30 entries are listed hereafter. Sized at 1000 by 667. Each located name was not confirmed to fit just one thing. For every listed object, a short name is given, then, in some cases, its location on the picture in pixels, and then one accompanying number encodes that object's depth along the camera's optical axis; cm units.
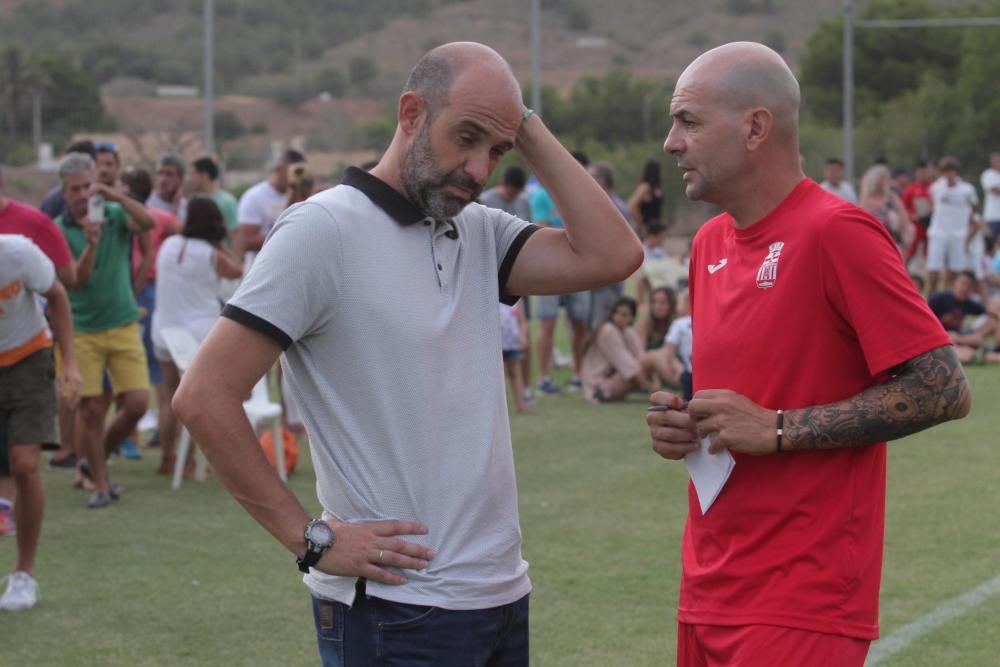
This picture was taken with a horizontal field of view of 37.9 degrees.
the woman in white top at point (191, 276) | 1036
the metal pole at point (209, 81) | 1989
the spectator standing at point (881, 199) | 1923
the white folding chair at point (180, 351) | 1007
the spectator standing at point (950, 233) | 2111
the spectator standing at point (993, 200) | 2334
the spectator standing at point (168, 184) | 1248
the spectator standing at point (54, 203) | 1080
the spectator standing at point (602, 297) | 1494
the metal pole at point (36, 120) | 3000
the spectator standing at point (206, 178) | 1280
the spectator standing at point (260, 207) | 1302
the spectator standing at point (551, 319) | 1469
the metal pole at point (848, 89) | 2791
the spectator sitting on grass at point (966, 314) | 1669
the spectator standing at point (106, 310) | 970
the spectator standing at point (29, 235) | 814
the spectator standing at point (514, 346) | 1296
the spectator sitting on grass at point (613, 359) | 1426
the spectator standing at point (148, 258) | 1087
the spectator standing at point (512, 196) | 1402
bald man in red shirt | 324
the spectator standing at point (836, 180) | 1936
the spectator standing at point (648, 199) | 1647
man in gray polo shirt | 305
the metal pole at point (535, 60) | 2412
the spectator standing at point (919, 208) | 2456
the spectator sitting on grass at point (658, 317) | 1513
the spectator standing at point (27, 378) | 709
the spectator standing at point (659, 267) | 1578
